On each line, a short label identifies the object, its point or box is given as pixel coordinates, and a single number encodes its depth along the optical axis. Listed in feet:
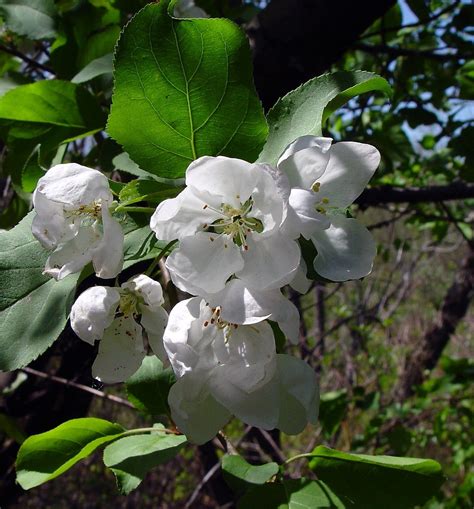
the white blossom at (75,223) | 0.49
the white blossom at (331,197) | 0.45
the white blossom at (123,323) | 0.51
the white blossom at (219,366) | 0.48
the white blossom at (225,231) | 0.45
